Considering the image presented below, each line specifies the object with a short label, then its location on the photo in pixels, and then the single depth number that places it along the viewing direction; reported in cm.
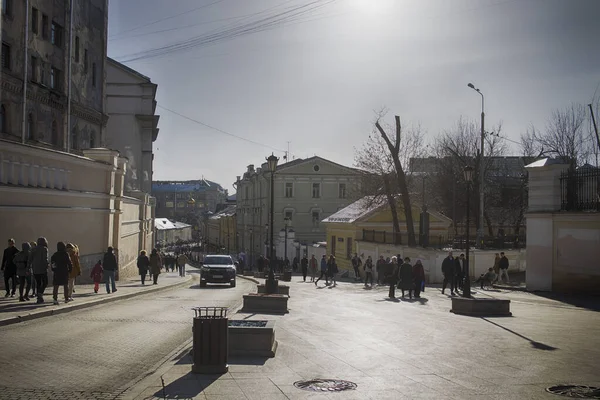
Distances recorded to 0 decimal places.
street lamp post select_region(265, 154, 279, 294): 2088
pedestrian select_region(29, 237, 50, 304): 1588
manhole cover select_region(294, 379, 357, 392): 828
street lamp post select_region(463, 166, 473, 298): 2018
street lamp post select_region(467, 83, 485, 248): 4025
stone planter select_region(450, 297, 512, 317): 1698
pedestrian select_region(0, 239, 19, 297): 1669
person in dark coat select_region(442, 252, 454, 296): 2455
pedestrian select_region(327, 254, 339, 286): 3488
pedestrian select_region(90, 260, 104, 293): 2078
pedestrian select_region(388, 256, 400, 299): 2414
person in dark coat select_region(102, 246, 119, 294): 2097
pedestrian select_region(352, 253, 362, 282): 3816
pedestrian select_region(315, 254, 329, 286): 3665
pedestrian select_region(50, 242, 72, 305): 1620
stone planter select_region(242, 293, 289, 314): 1716
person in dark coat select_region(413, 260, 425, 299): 2400
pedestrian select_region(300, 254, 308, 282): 4031
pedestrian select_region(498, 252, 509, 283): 2831
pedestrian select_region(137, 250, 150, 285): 2819
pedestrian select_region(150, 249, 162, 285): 2961
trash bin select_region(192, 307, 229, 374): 883
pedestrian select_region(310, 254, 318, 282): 4289
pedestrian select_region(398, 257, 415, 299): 2367
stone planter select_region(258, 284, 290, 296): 2148
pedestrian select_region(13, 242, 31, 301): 1622
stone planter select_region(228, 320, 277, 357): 1020
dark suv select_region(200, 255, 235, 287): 3122
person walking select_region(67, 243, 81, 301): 1747
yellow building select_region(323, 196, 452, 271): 4753
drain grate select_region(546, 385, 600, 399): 803
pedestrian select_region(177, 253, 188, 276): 4269
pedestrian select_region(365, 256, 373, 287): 3297
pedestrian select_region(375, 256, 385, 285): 3165
